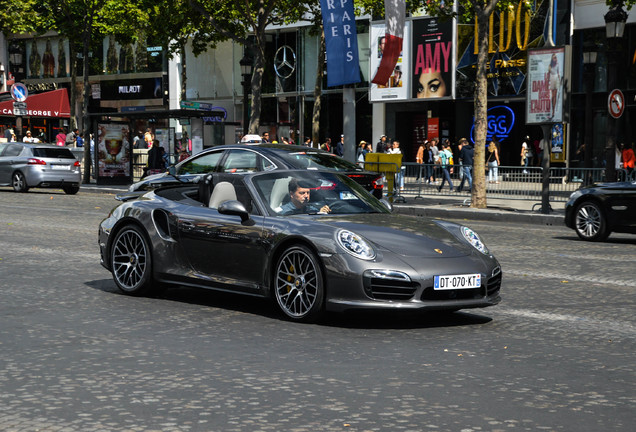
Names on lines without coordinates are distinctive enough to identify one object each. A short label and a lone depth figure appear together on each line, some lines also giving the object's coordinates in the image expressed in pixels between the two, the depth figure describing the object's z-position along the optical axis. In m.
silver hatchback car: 28.41
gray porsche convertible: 7.18
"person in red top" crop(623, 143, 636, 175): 28.99
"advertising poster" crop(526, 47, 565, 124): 21.72
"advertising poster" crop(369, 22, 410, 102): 38.31
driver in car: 8.06
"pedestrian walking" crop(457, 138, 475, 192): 25.75
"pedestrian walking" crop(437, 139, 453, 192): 25.53
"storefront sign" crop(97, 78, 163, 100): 52.88
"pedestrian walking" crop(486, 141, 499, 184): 30.88
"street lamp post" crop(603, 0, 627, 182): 21.33
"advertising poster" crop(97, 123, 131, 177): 32.62
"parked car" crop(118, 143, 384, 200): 14.05
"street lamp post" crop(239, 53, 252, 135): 31.19
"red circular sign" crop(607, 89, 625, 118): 20.98
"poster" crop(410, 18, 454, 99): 36.69
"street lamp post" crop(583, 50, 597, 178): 28.48
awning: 48.69
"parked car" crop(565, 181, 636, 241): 15.12
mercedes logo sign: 43.91
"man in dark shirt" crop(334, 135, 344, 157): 38.31
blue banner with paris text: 23.39
